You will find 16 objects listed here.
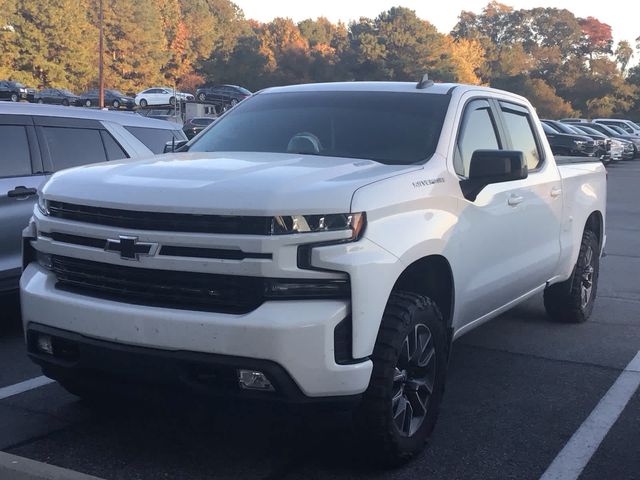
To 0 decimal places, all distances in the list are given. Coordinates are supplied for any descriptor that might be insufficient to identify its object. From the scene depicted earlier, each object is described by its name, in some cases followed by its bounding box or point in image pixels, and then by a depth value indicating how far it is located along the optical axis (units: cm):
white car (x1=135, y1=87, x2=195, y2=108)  6119
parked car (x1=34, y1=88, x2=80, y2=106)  5466
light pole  4850
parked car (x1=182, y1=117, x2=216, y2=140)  2877
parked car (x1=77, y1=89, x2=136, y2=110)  6003
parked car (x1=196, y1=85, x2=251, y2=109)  5788
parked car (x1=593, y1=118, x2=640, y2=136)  4221
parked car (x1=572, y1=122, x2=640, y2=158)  3736
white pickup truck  343
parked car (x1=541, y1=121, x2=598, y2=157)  2712
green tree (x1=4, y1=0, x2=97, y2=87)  6738
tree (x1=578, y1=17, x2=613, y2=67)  10507
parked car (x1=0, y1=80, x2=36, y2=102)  5450
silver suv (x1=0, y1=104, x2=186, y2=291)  621
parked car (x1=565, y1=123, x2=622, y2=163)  2995
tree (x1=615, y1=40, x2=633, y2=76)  10469
